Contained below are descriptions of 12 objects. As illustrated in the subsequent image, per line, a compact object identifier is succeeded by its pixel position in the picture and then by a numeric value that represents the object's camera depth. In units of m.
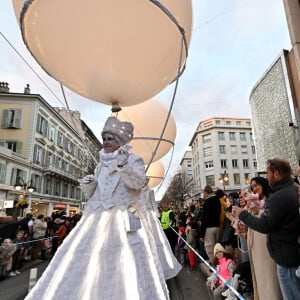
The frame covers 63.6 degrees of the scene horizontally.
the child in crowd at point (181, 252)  5.93
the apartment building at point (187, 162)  72.50
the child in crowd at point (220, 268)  2.76
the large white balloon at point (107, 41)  1.68
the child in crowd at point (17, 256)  6.16
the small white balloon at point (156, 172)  7.06
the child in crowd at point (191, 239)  5.34
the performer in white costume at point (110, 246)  1.50
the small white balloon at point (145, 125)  4.54
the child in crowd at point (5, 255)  5.44
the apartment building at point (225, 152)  44.44
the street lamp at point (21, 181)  22.17
